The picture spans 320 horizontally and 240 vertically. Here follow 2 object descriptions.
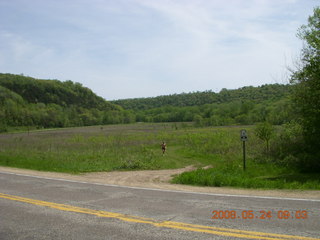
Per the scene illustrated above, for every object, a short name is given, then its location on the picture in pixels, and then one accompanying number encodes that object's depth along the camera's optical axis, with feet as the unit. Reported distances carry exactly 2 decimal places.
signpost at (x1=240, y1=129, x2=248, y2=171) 48.12
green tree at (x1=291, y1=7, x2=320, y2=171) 55.21
